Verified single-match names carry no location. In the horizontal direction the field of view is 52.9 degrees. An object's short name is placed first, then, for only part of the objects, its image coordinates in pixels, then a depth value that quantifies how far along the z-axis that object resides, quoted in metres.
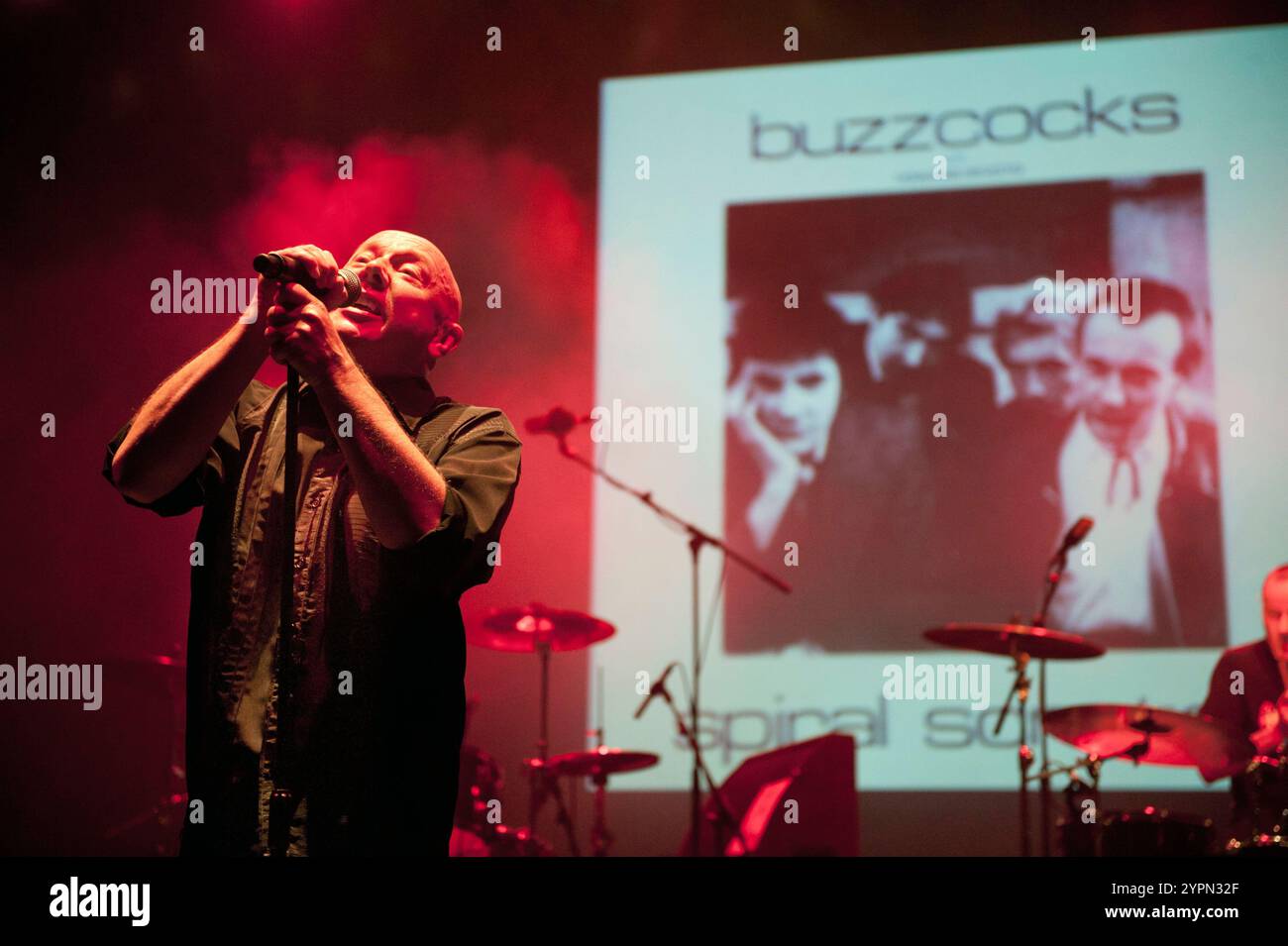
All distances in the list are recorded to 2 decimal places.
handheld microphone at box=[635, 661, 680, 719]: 4.15
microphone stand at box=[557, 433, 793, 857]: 4.07
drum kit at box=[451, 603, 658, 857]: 4.20
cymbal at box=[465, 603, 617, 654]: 4.20
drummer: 4.02
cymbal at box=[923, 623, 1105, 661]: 3.86
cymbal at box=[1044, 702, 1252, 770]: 3.80
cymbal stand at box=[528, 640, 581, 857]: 4.32
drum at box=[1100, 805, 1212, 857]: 3.79
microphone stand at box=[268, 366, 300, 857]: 1.61
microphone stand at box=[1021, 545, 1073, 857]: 3.95
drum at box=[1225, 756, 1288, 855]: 3.79
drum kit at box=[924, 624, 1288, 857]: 3.80
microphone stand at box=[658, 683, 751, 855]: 3.91
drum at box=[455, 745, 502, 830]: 4.28
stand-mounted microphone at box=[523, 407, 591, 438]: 4.28
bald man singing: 1.66
